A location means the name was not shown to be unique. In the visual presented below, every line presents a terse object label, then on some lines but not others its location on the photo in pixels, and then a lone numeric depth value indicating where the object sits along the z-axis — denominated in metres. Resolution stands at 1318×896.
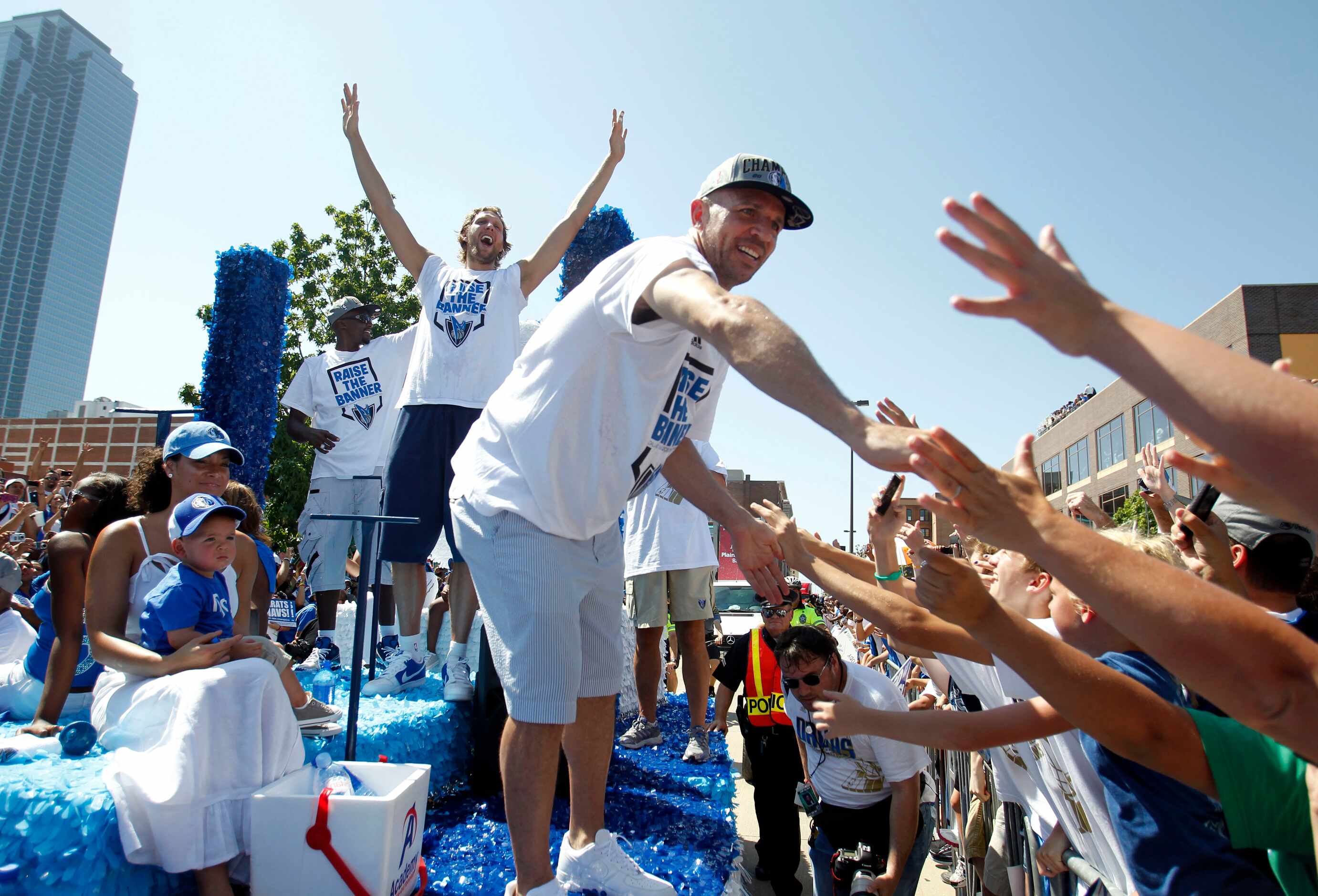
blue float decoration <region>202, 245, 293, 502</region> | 5.29
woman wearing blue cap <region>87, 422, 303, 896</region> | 2.06
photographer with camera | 3.42
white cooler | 2.11
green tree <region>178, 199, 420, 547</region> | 17.22
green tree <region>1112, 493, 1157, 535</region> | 25.73
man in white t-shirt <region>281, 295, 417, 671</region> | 4.92
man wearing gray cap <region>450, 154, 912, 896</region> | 2.03
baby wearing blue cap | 2.48
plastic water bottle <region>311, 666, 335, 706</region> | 3.87
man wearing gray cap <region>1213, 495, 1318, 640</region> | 2.39
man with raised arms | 3.72
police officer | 4.27
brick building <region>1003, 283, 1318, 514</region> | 31.88
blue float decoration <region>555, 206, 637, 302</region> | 5.47
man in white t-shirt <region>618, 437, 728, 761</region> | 4.78
